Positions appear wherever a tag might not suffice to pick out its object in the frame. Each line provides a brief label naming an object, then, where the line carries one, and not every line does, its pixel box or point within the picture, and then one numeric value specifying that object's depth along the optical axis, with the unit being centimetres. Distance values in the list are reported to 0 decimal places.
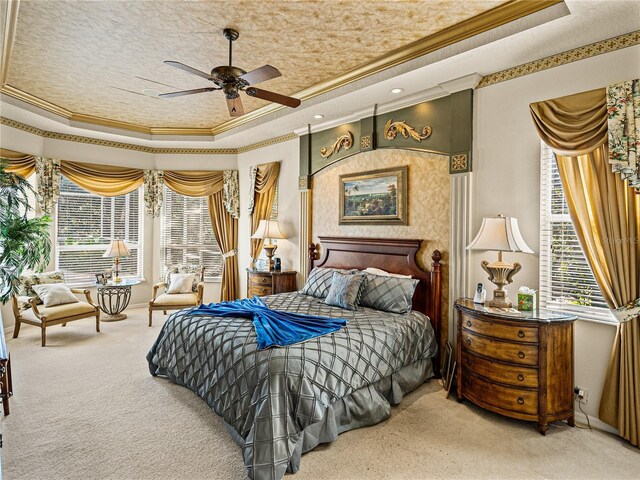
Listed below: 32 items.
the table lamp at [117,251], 558
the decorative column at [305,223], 518
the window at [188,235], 667
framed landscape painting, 410
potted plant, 387
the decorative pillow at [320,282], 421
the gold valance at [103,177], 573
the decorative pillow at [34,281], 482
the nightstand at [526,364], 261
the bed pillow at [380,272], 391
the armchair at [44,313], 444
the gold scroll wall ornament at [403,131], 383
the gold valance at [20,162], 482
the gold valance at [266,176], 572
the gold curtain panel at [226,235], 650
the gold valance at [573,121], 265
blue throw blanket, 264
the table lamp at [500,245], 286
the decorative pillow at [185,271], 614
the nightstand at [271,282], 516
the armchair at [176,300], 536
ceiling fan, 267
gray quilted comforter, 220
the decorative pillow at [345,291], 370
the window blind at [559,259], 286
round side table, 556
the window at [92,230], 585
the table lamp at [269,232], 538
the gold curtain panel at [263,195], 576
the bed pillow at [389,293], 355
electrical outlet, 278
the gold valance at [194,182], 651
